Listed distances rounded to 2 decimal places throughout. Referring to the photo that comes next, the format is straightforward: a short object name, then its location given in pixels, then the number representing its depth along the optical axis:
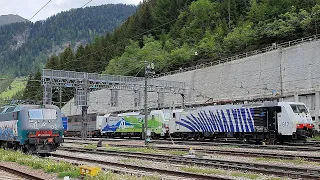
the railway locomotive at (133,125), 42.19
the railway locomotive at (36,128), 20.67
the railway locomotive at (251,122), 26.77
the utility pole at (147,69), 30.48
